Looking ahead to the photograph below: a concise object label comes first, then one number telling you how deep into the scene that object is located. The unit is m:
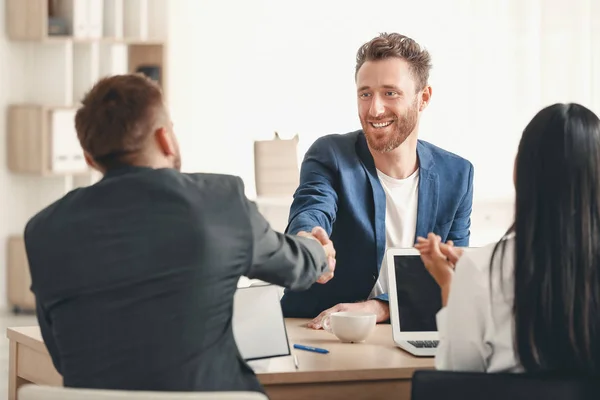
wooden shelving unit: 6.33
